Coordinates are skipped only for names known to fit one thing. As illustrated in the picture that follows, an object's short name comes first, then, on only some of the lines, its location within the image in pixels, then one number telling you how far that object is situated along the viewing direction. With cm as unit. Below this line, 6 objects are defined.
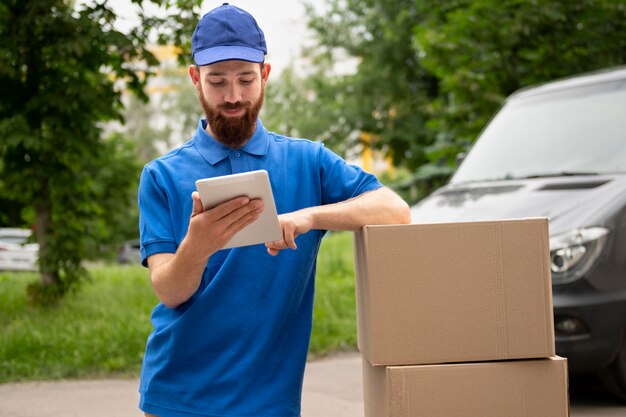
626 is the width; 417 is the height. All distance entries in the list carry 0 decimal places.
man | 245
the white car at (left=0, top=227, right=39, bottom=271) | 2313
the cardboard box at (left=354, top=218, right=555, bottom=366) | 243
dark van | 486
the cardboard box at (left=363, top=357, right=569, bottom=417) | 240
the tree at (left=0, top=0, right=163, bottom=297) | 733
